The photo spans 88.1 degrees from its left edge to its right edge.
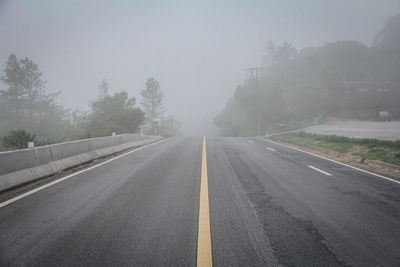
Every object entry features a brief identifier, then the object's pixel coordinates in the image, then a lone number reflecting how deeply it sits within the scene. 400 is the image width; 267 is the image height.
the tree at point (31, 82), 37.28
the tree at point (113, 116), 31.50
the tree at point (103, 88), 57.92
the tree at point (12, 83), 36.03
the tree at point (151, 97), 61.91
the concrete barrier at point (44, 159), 4.92
